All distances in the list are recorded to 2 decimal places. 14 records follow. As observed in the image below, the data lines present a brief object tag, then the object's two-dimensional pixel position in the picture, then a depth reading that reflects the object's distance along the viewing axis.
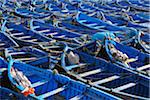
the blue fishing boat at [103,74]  9.99
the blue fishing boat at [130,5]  23.67
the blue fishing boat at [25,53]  11.97
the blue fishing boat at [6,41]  13.52
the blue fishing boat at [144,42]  13.08
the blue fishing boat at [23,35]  13.81
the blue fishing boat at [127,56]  11.35
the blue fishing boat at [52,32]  14.98
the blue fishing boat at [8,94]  8.48
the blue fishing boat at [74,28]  16.38
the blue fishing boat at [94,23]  17.15
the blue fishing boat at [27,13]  19.24
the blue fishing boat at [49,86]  8.80
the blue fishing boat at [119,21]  17.81
